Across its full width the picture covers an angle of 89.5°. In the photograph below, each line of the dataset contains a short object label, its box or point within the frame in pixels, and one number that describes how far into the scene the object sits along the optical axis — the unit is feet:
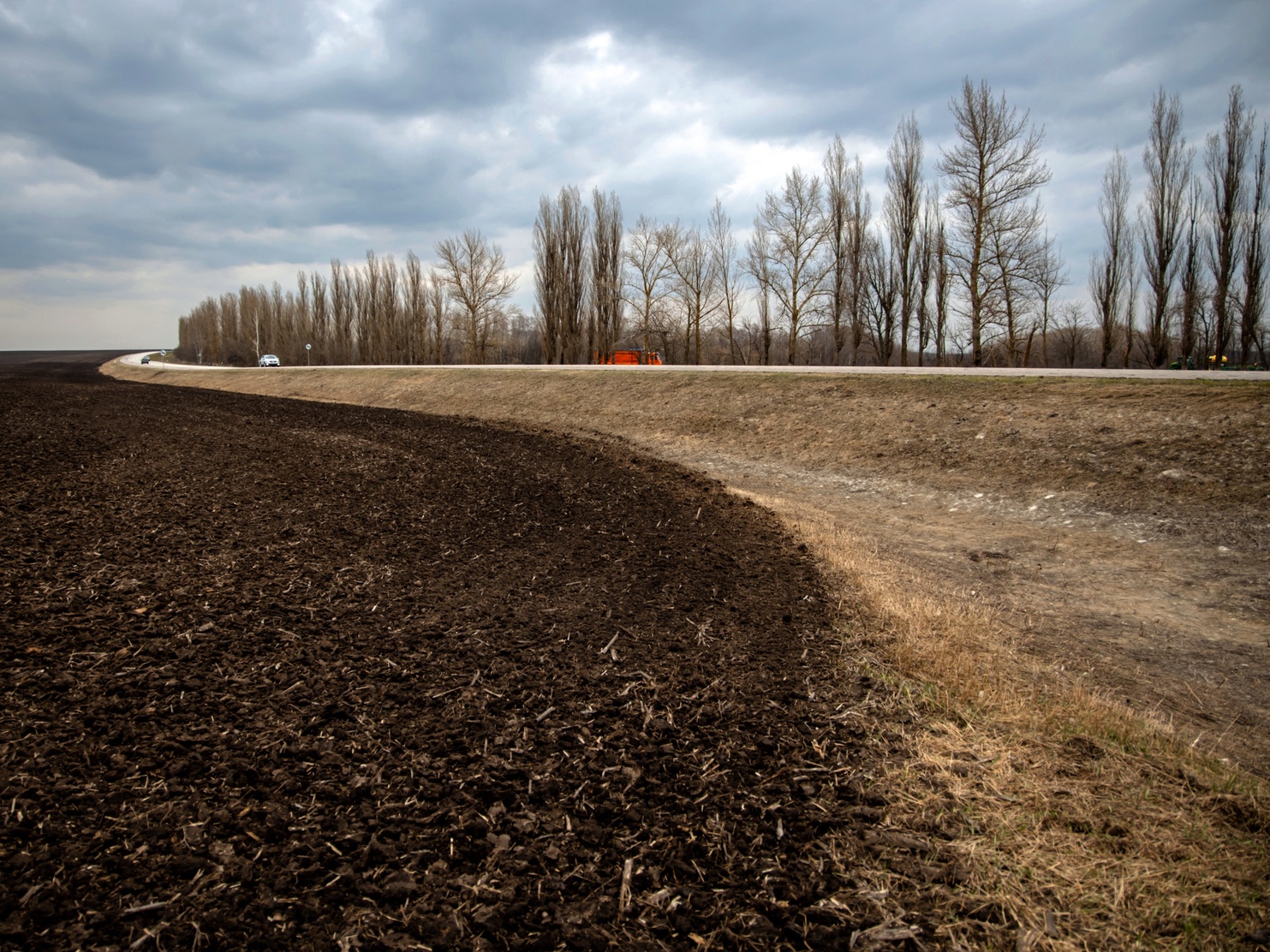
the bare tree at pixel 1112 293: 97.81
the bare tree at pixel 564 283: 115.34
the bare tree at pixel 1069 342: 124.47
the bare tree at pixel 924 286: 96.89
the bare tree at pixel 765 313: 105.70
